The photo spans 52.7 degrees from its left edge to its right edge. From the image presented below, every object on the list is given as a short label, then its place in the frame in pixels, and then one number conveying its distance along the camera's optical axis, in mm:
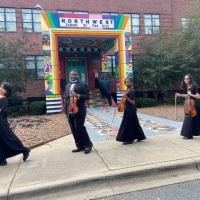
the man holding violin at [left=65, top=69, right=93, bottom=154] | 4449
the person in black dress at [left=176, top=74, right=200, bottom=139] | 5328
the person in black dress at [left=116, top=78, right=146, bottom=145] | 5078
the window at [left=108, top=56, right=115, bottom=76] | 18359
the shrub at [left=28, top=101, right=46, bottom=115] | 12602
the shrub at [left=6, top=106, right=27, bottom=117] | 12422
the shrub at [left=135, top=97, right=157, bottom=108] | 14133
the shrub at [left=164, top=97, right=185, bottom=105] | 15416
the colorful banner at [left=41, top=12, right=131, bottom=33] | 12062
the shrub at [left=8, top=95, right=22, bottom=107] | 13062
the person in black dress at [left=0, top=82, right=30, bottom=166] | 4020
